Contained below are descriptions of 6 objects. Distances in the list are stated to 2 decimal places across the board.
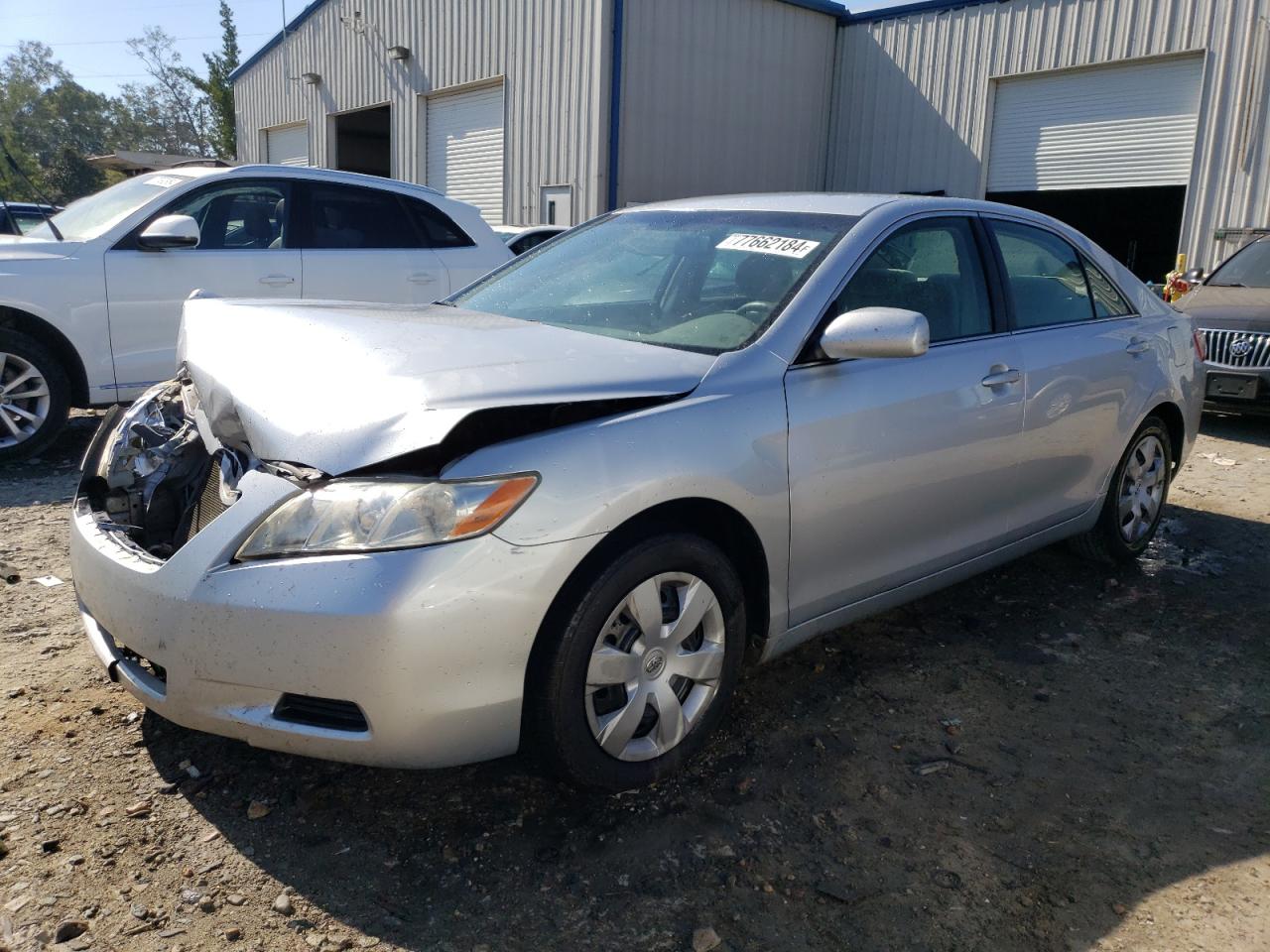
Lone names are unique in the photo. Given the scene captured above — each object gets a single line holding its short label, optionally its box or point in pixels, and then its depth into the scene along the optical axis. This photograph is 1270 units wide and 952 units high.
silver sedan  2.27
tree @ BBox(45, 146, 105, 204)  50.41
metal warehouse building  12.54
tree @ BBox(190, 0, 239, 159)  44.53
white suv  5.89
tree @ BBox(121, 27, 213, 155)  75.88
